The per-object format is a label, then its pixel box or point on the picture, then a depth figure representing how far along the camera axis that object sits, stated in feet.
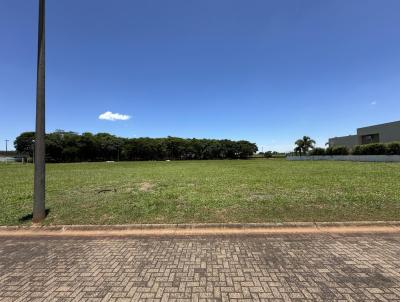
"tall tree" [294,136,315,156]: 274.36
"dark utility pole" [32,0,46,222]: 24.11
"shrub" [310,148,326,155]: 234.99
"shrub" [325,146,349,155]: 196.24
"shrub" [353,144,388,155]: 150.83
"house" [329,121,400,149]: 191.31
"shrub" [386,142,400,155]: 140.56
